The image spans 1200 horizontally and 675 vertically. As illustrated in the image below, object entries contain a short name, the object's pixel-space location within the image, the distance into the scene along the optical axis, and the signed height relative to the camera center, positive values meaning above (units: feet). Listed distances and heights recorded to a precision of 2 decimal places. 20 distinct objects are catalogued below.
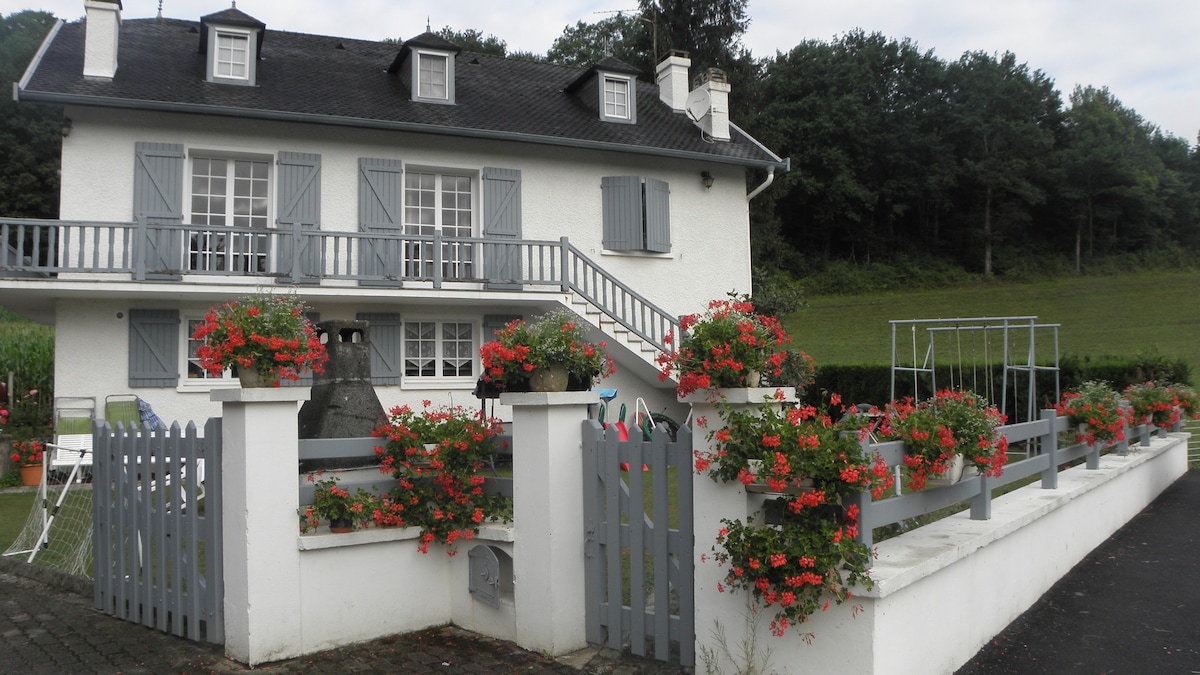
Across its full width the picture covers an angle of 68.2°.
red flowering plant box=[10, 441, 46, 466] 40.78 -4.98
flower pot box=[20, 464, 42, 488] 40.47 -5.86
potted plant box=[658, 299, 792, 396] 13.34 -0.13
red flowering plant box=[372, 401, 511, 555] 17.48 -2.59
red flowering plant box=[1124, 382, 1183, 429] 33.47 -2.38
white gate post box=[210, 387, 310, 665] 15.83 -3.21
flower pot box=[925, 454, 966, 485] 15.14 -2.27
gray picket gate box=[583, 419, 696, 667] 14.60 -3.43
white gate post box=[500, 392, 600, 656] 16.03 -3.21
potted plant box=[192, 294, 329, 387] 16.10 +0.06
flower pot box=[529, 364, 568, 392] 16.26 -0.62
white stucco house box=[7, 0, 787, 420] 41.63 +7.72
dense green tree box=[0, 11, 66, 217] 106.11 +23.42
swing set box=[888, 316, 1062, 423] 43.44 -1.87
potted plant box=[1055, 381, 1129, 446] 25.72 -2.08
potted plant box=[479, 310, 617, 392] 16.17 -0.23
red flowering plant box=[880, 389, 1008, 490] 14.67 -1.55
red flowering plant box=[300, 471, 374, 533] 16.79 -3.11
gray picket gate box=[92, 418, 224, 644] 16.84 -3.72
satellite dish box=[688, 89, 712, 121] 58.03 +15.96
